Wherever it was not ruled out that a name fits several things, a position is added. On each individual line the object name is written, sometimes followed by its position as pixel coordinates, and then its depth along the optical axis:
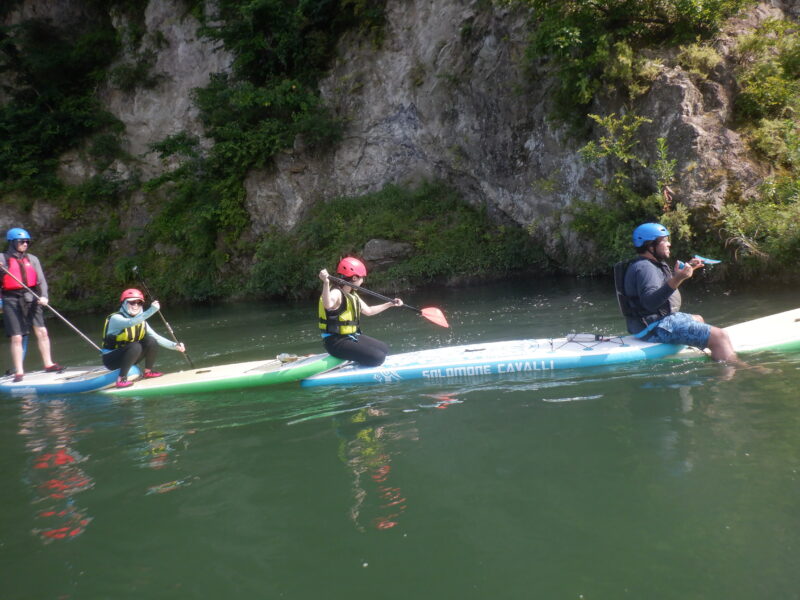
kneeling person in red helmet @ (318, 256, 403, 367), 6.37
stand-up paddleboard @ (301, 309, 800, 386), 5.82
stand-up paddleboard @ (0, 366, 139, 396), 6.88
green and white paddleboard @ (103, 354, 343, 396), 6.48
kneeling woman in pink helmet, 6.69
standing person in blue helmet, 7.27
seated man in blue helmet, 5.53
